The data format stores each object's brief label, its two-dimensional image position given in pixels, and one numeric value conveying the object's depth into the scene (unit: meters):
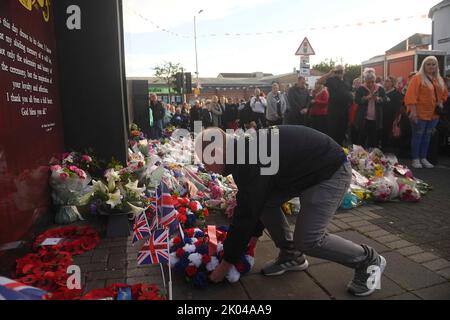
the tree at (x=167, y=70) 40.00
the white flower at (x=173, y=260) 3.21
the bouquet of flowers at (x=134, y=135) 8.13
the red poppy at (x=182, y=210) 4.42
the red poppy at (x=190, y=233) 3.65
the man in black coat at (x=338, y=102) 8.05
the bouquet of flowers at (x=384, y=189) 5.37
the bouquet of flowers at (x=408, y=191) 5.38
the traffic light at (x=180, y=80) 20.28
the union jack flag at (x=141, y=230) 3.41
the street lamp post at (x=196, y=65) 39.31
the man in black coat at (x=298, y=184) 2.63
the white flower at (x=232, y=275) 3.08
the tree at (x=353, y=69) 38.53
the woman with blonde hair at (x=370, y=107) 8.51
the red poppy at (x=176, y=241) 3.45
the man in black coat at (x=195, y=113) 16.45
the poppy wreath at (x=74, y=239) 3.79
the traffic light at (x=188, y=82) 20.55
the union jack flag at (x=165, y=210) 3.53
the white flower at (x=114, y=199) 4.31
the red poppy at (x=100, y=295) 2.41
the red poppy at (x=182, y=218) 4.29
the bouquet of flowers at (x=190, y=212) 4.38
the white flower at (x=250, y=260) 3.23
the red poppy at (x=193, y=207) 4.64
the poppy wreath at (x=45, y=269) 2.97
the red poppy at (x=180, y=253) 3.23
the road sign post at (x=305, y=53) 10.52
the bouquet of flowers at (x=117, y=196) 4.37
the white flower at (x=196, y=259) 3.12
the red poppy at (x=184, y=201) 4.67
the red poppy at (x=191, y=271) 3.07
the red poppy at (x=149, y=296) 2.53
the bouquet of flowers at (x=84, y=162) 5.27
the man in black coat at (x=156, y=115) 13.42
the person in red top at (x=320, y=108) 8.34
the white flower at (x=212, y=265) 3.10
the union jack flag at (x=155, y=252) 2.81
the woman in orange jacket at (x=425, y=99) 7.38
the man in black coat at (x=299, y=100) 9.66
